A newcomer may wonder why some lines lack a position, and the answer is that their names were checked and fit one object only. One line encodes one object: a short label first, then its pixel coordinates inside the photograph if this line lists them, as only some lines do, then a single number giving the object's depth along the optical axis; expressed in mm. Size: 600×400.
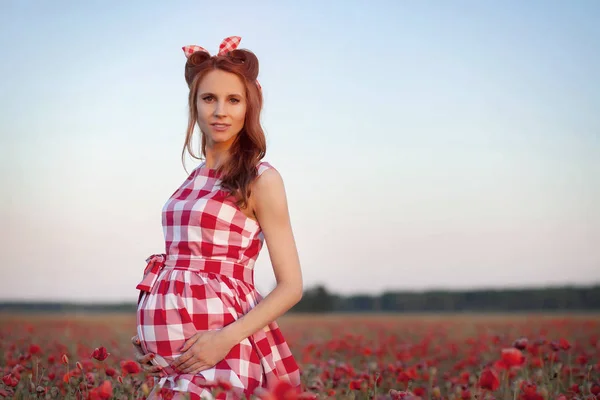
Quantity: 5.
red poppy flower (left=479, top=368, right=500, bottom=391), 2383
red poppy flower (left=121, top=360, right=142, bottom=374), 2816
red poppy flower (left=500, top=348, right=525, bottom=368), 2213
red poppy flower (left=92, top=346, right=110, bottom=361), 3066
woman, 2730
